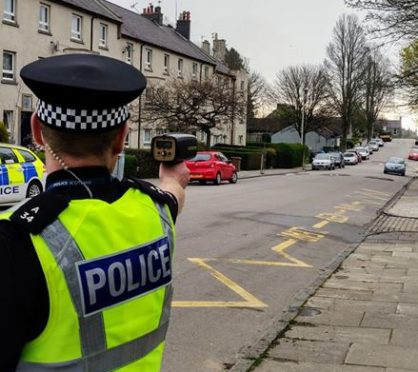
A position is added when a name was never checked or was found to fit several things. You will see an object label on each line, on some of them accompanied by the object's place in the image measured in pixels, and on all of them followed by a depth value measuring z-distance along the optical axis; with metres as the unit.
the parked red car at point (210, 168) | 28.56
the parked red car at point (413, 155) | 82.88
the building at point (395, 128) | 180.00
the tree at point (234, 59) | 87.93
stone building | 29.08
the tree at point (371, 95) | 75.36
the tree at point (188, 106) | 38.81
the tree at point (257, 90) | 86.10
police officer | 1.58
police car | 14.13
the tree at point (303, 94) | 79.06
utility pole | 59.12
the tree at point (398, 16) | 22.73
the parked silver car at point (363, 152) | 81.56
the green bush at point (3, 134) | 23.75
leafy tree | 28.09
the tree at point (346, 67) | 80.62
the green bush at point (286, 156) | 56.06
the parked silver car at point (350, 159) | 67.88
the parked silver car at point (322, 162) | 54.64
